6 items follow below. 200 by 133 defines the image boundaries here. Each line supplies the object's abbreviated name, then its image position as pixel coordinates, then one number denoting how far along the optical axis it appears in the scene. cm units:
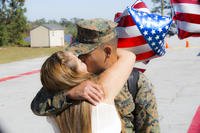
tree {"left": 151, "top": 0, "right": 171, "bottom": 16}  7644
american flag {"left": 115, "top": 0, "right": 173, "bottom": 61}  259
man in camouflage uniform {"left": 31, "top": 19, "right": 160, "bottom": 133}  184
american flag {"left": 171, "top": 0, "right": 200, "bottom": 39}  304
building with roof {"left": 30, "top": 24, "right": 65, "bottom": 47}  4281
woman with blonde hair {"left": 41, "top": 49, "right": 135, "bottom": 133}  173
